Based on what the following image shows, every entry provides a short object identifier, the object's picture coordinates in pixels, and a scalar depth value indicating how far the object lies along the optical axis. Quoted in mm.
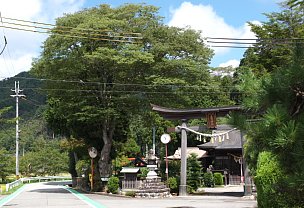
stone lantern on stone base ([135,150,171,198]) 19234
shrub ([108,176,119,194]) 22219
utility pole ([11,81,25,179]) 39656
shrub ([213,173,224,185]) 30344
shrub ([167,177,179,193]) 20344
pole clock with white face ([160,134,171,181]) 20431
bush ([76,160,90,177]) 29522
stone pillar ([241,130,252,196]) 18312
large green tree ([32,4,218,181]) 23172
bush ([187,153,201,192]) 21219
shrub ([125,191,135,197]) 19991
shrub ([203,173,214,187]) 29609
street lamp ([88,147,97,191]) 25250
